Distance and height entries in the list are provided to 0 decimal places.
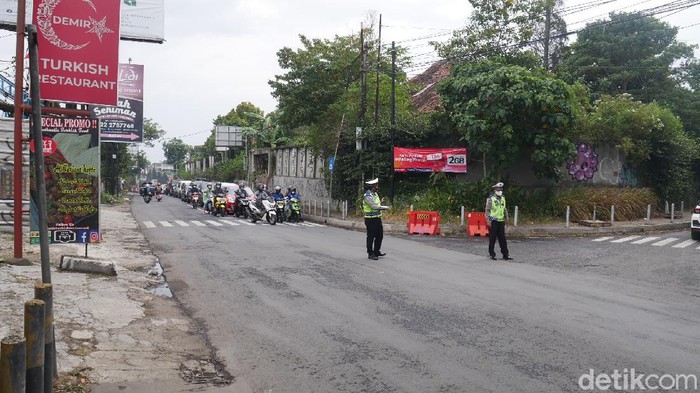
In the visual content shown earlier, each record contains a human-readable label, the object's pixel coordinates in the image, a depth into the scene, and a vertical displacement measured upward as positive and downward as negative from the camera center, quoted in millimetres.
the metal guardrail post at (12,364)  3262 -1081
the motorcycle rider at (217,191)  29816 -557
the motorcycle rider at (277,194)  25098 -563
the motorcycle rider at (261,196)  23555 -616
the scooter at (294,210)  25047 -1223
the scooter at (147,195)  43384 -1239
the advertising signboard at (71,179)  9367 -31
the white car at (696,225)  17328 -1025
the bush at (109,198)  38294 -1432
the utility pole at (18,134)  9109 +685
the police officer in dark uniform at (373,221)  12234 -799
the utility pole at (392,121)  23294 +2638
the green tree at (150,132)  66288 +5532
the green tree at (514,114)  19547 +2533
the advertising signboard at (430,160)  22766 +1026
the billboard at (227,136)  59594 +4671
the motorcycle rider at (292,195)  25372 -582
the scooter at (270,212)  22688 -1208
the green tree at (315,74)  32688 +6289
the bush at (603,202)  21719 -510
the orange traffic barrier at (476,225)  18656 -1268
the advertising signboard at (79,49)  8477 +1980
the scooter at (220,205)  28719 -1229
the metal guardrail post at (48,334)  3695 -1034
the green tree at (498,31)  27188 +7502
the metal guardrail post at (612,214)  21203 -942
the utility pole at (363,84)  24734 +4303
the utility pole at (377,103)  25250 +3568
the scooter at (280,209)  24266 -1161
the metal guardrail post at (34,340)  3496 -1006
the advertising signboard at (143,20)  19875 +5560
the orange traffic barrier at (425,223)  19078 -1269
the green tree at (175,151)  114875 +5785
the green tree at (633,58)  34750 +8162
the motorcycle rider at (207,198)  31956 -1007
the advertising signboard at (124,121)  26500 +2728
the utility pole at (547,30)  31406 +9436
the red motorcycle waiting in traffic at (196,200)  37406 -1321
